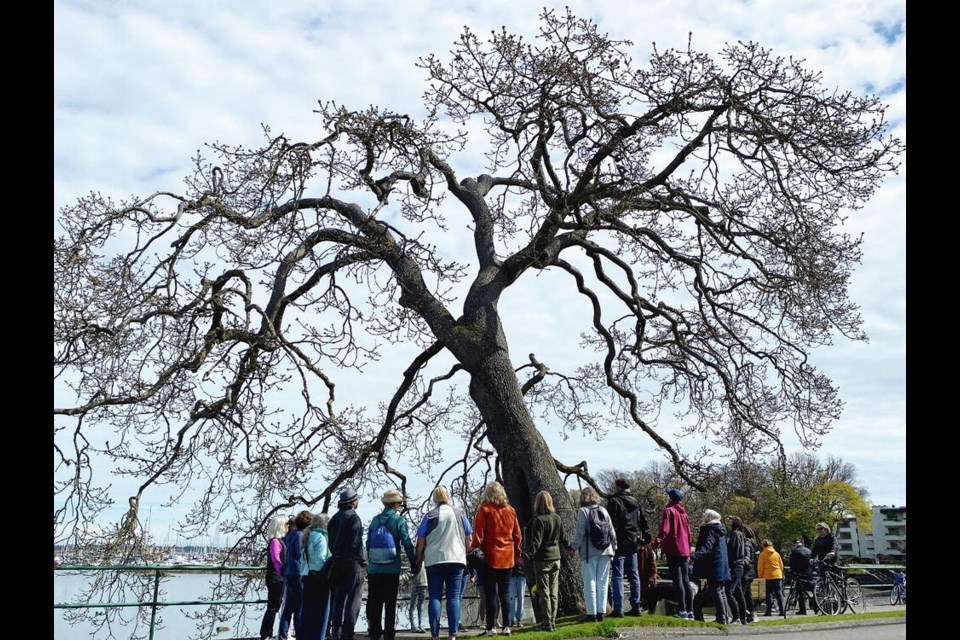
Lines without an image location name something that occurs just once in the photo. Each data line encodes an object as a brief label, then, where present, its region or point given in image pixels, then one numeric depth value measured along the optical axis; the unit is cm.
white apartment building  10888
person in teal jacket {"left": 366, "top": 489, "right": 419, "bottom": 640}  947
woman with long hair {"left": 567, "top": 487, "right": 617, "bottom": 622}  1022
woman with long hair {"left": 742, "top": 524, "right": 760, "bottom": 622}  1373
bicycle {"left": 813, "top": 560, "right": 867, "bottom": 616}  1561
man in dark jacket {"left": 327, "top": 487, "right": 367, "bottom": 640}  938
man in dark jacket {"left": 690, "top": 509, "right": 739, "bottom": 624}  1159
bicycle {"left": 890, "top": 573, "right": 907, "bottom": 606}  2173
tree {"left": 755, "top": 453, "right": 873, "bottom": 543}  5497
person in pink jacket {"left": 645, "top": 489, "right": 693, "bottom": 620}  1141
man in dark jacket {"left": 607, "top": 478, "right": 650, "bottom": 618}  1093
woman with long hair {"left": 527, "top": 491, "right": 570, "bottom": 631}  1006
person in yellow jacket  1606
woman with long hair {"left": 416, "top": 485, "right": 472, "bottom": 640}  936
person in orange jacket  984
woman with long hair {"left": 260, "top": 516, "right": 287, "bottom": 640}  1073
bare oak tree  1174
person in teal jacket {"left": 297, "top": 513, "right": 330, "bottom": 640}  941
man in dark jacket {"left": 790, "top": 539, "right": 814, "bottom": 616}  1625
